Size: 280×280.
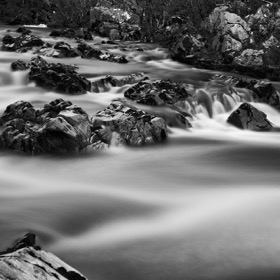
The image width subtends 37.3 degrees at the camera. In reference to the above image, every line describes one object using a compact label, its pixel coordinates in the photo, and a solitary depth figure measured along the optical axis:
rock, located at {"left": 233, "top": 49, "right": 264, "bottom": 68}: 17.66
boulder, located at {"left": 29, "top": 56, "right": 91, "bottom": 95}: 12.66
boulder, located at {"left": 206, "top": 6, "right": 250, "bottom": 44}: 19.73
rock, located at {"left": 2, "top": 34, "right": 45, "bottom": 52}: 19.48
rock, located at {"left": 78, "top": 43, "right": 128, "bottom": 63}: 18.37
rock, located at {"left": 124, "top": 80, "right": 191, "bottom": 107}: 11.68
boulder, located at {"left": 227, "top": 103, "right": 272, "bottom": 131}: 10.85
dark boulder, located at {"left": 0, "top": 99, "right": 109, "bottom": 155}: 8.17
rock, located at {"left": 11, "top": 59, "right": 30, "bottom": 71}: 14.88
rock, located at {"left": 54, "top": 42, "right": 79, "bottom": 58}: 18.69
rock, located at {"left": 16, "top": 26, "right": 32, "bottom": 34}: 24.14
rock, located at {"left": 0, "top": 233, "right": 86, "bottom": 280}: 2.91
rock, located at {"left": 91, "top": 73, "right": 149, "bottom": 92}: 13.54
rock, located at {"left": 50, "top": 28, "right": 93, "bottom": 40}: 24.45
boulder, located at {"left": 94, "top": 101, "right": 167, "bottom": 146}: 8.90
